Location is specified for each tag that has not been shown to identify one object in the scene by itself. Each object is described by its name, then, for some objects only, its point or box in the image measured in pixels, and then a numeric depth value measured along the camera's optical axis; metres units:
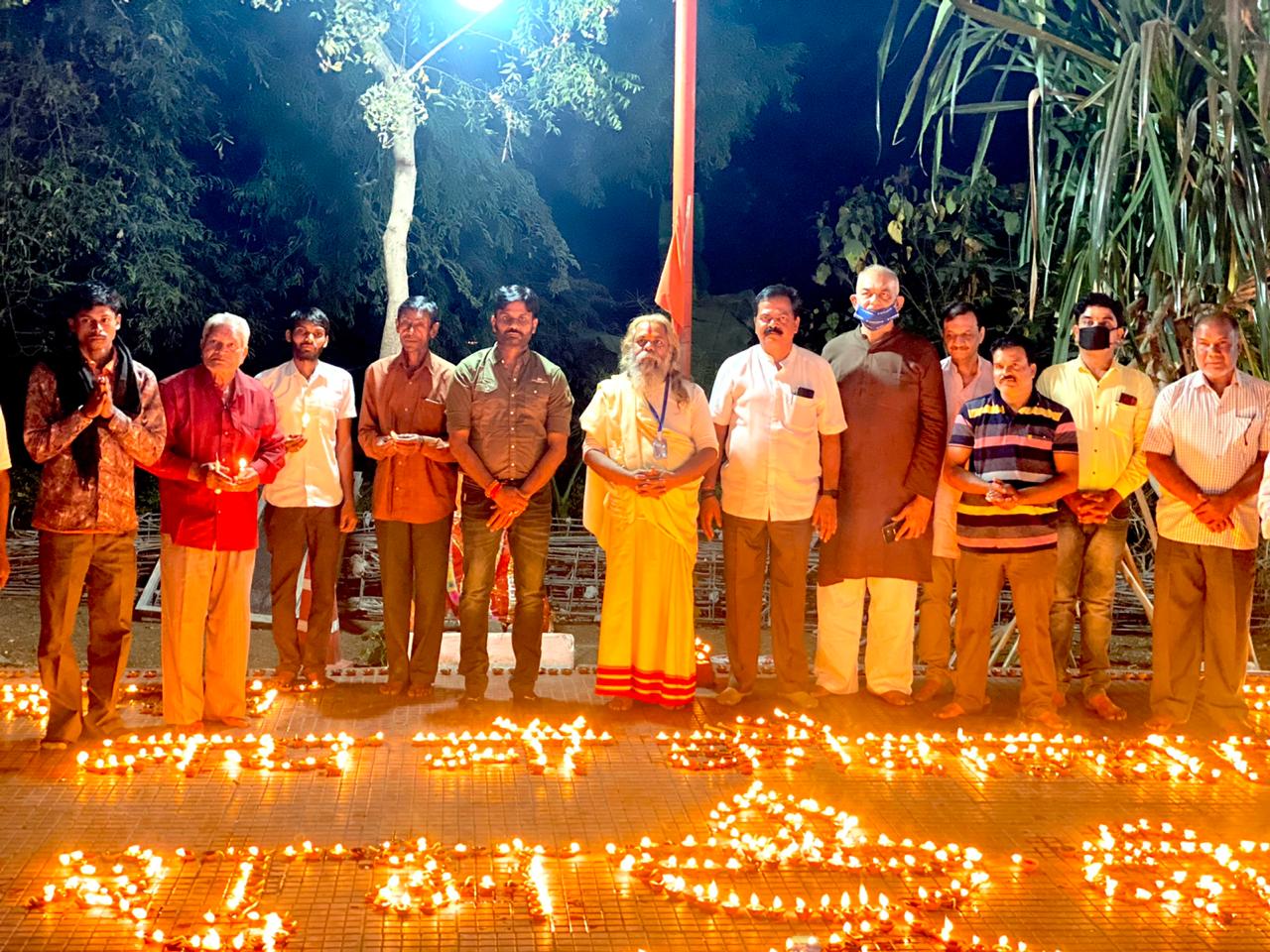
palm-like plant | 5.20
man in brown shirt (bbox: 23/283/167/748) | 4.64
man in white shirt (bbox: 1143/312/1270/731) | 5.18
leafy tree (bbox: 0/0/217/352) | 10.02
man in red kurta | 5.02
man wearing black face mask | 5.46
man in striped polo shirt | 5.24
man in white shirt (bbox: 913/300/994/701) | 5.73
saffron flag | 5.66
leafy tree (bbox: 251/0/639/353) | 9.69
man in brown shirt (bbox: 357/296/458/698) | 5.50
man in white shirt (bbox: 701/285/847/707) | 5.48
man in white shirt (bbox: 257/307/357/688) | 5.66
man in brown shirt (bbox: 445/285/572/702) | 5.43
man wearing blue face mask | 5.54
